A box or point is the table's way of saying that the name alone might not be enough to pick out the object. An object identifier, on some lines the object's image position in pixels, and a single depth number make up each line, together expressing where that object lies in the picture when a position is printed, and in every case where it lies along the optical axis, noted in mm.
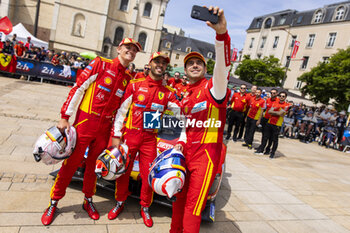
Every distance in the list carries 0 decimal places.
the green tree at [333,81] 21250
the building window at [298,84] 38250
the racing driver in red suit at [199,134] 2211
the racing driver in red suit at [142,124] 3078
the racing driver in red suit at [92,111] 2865
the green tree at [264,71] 35781
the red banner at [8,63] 12852
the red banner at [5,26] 15055
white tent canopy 21138
